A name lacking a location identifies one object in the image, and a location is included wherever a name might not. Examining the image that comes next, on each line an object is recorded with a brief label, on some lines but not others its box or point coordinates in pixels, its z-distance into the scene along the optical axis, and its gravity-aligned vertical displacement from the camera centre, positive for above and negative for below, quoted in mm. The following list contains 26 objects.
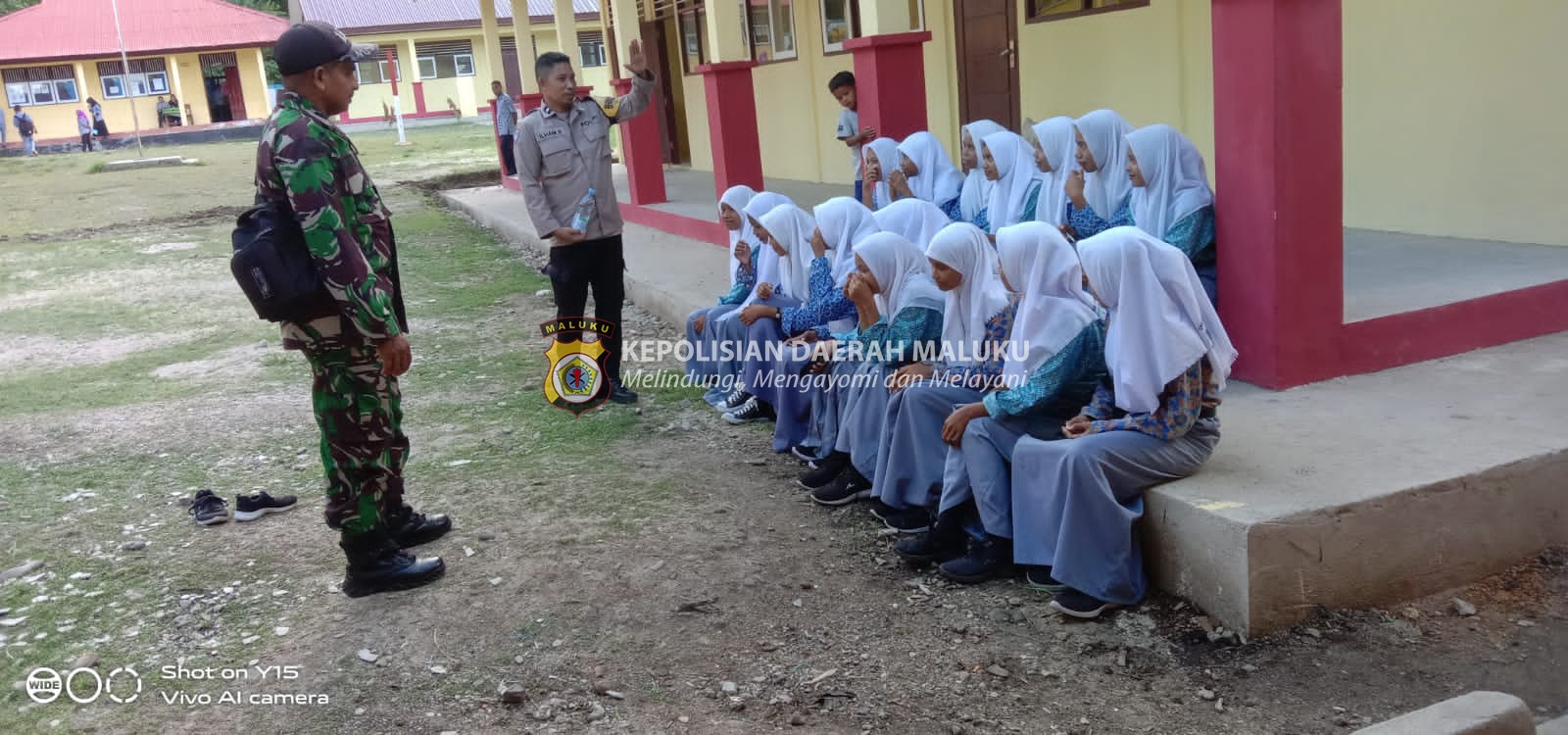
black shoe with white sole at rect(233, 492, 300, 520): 4637 -1288
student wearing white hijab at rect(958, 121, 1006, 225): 6035 -409
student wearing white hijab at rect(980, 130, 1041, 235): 5754 -359
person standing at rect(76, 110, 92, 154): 34094 +1752
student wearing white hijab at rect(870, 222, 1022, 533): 3775 -856
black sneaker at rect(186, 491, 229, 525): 4617 -1279
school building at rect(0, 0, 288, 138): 35781 +3873
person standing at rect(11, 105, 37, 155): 33406 +1900
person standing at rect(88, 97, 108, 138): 35312 +2084
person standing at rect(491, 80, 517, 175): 16109 +369
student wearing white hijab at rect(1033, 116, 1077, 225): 5480 -300
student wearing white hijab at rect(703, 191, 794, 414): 5405 -912
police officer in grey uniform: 5559 -181
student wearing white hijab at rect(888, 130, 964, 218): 6180 -334
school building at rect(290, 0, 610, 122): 36469 +3321
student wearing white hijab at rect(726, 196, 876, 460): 4801 -743
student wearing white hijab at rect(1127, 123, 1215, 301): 4414 -414
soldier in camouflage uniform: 3336 -406
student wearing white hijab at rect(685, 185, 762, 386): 5617 -717
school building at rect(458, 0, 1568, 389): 3982 -189
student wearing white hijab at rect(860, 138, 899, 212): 6211 -252
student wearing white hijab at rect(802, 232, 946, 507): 4086 -731
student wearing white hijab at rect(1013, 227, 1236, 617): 3164 -935
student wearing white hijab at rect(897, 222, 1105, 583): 3445 -824
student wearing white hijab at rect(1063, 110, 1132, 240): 5195 -331
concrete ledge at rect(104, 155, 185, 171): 26625 +510
